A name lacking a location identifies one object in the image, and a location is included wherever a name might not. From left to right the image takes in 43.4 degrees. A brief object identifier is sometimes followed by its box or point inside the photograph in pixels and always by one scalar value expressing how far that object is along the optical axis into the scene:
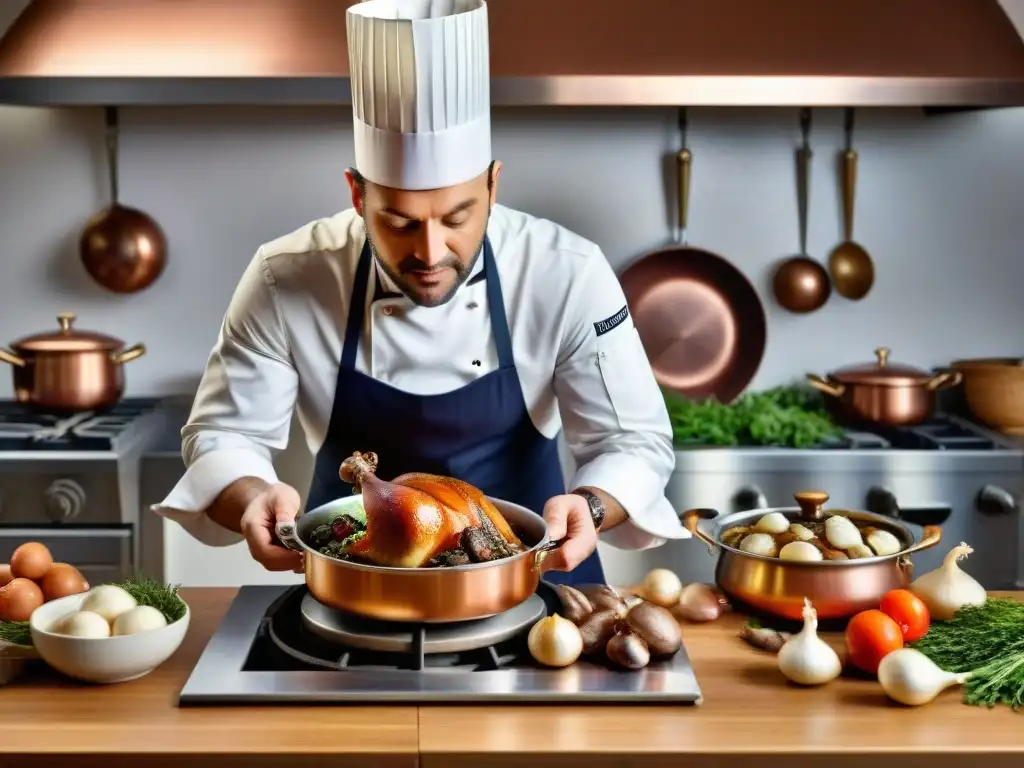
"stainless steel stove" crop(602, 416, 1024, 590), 2.92
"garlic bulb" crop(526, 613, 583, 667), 1.47
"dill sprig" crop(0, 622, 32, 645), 1.51
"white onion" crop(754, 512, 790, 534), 1.66
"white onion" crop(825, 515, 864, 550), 1.61
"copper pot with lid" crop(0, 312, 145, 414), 2.93
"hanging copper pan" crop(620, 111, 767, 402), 3.32
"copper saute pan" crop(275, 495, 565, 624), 1.41
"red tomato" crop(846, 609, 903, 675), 1.47
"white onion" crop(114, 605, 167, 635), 1.46
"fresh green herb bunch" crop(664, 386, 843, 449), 2.98
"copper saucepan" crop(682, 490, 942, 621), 1.58
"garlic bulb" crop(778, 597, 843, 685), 1.45
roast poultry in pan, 1.44
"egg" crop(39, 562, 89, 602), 1.61
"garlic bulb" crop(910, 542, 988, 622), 1.62
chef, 2.06
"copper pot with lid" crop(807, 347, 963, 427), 3.03
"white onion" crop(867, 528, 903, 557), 1.61
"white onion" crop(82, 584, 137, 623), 1.49
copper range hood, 2.66
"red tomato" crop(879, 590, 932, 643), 1.52
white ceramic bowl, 1.43
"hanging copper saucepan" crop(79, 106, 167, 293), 3.22
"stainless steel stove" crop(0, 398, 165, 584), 2.79
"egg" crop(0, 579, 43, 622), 1.58
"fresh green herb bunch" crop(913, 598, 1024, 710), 1.42
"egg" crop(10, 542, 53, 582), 1.62
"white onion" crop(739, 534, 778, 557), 1.62
